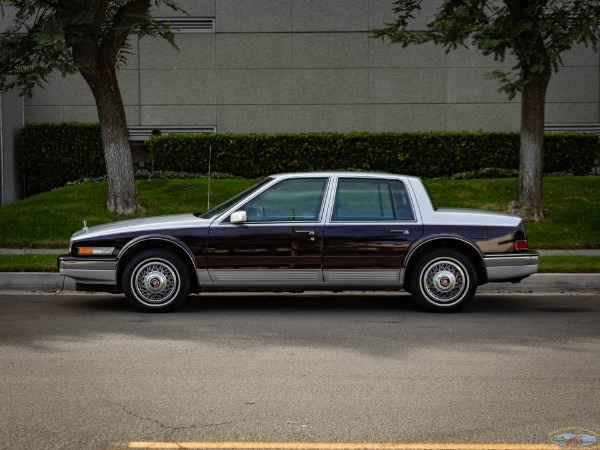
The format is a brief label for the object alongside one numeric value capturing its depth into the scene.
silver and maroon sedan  9.41
